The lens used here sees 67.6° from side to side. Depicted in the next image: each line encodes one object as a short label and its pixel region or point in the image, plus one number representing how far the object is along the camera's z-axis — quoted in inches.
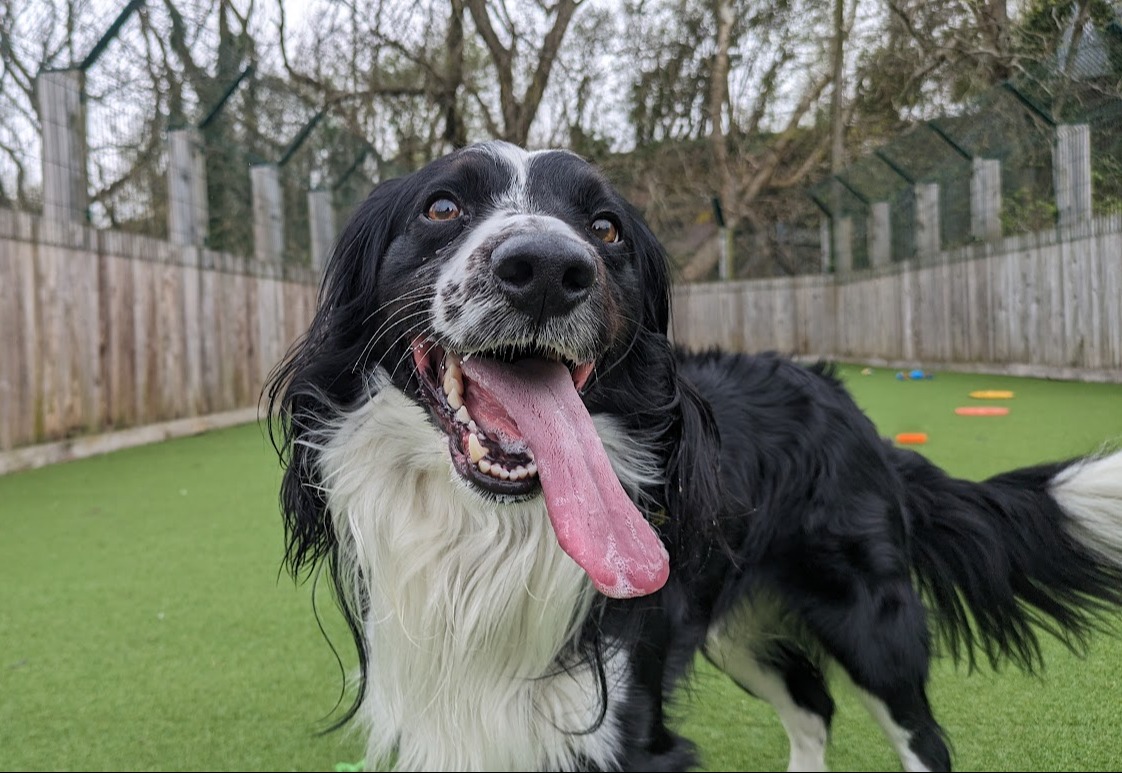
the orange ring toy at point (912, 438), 107.9
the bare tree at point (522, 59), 448.8
